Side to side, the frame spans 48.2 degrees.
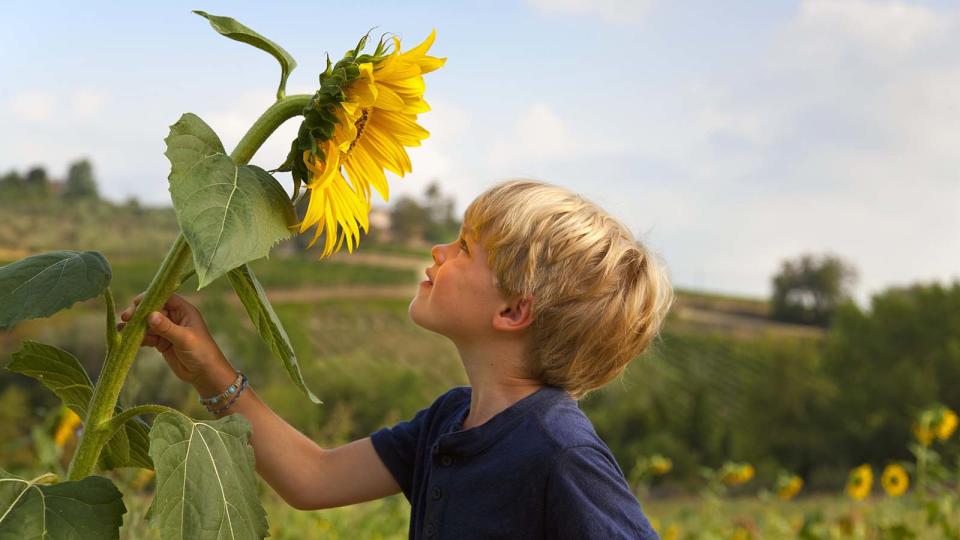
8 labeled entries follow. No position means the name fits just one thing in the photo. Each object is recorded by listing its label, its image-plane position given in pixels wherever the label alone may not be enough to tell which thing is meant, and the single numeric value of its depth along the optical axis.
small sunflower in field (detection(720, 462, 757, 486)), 5.03
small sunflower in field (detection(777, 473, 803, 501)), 5.57
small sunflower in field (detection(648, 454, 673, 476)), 4.30
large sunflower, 1.19
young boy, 1.45
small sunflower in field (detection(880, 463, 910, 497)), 5.45
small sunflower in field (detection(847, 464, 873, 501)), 5.70
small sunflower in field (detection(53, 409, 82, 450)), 3.26
